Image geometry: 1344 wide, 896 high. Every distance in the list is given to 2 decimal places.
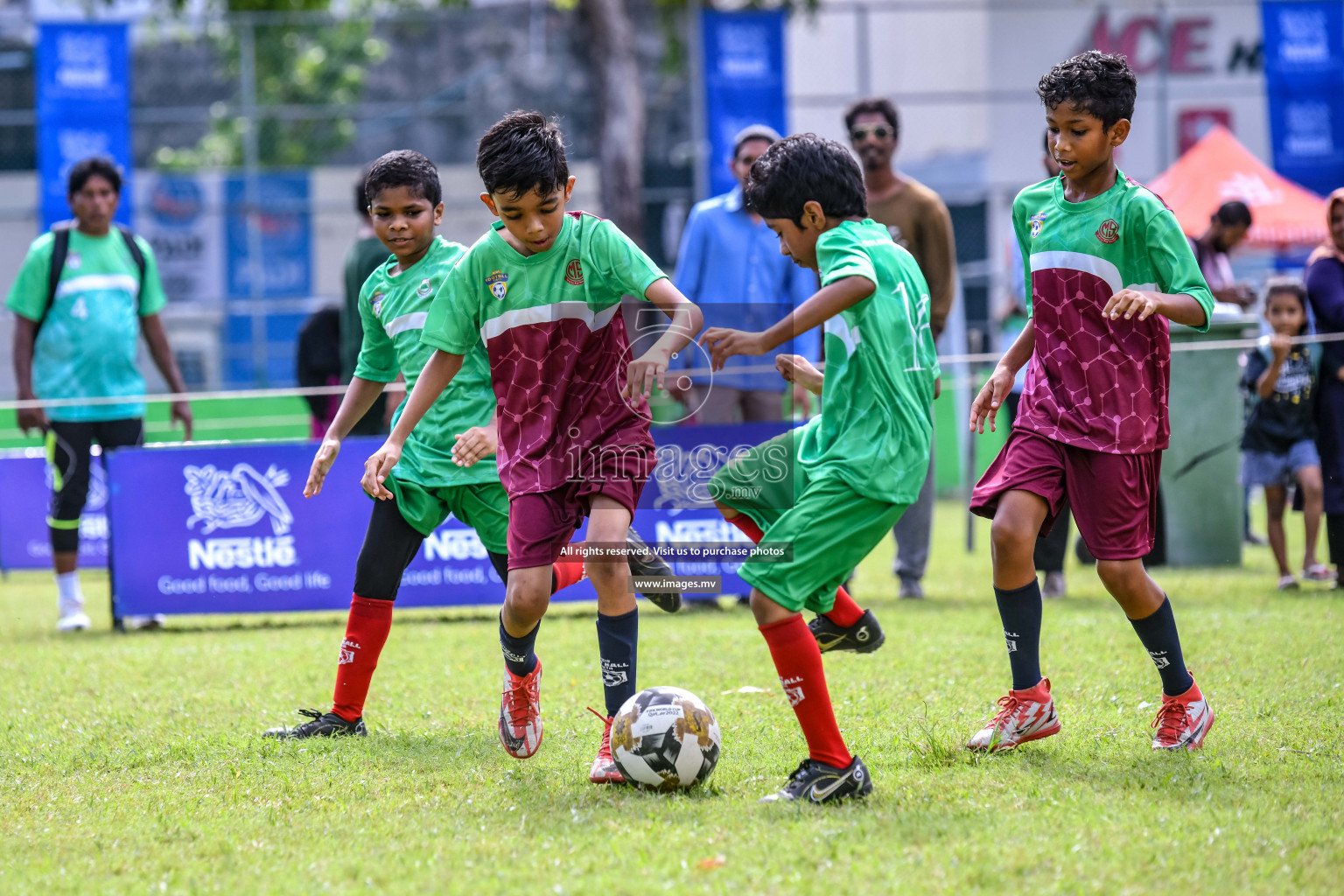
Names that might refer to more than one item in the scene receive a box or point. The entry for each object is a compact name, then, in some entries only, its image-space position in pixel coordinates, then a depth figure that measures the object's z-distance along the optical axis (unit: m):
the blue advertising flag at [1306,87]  31.00
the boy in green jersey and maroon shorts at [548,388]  7.96
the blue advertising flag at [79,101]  28.64
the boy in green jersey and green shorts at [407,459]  9.32
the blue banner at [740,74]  29.83
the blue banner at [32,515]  21.03
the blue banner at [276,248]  33.97
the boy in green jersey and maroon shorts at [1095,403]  8.05
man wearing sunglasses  15.06
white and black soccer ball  7.34
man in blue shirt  14.99
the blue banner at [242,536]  15.24
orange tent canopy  25.66
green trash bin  17.44
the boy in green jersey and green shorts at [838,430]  7.04
